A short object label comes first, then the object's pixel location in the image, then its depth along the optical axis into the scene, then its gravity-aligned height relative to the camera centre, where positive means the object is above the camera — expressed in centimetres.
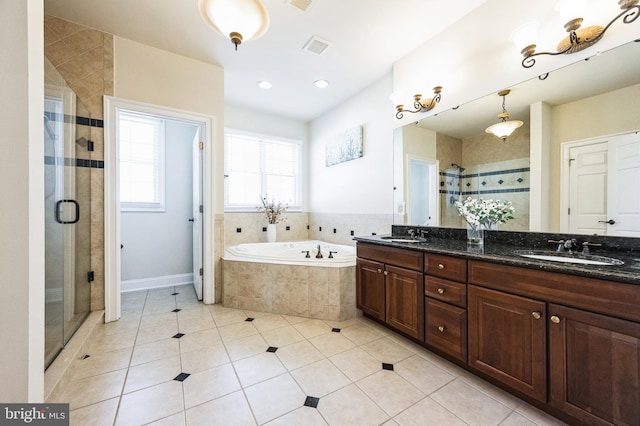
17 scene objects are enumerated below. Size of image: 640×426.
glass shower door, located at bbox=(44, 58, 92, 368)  172 -1
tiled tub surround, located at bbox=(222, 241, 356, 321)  245 -77
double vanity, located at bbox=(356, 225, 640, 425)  103 -55
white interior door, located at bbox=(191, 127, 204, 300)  295 +3
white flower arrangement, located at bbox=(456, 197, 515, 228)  185 -1
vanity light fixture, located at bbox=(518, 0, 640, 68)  134 +107
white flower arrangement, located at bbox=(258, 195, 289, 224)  393 +6
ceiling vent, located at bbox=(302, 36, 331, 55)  237 +167
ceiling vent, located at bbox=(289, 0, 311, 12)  191 +165
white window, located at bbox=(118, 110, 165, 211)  335 +70
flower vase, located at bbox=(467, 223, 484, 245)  186 -17
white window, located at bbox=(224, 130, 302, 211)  381 +71
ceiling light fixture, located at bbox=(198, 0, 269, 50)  143 +119
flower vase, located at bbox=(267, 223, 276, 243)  385 -32
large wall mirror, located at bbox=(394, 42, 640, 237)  139 +43
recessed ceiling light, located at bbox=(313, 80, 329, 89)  311 +166
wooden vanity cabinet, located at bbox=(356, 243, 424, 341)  186 -63
